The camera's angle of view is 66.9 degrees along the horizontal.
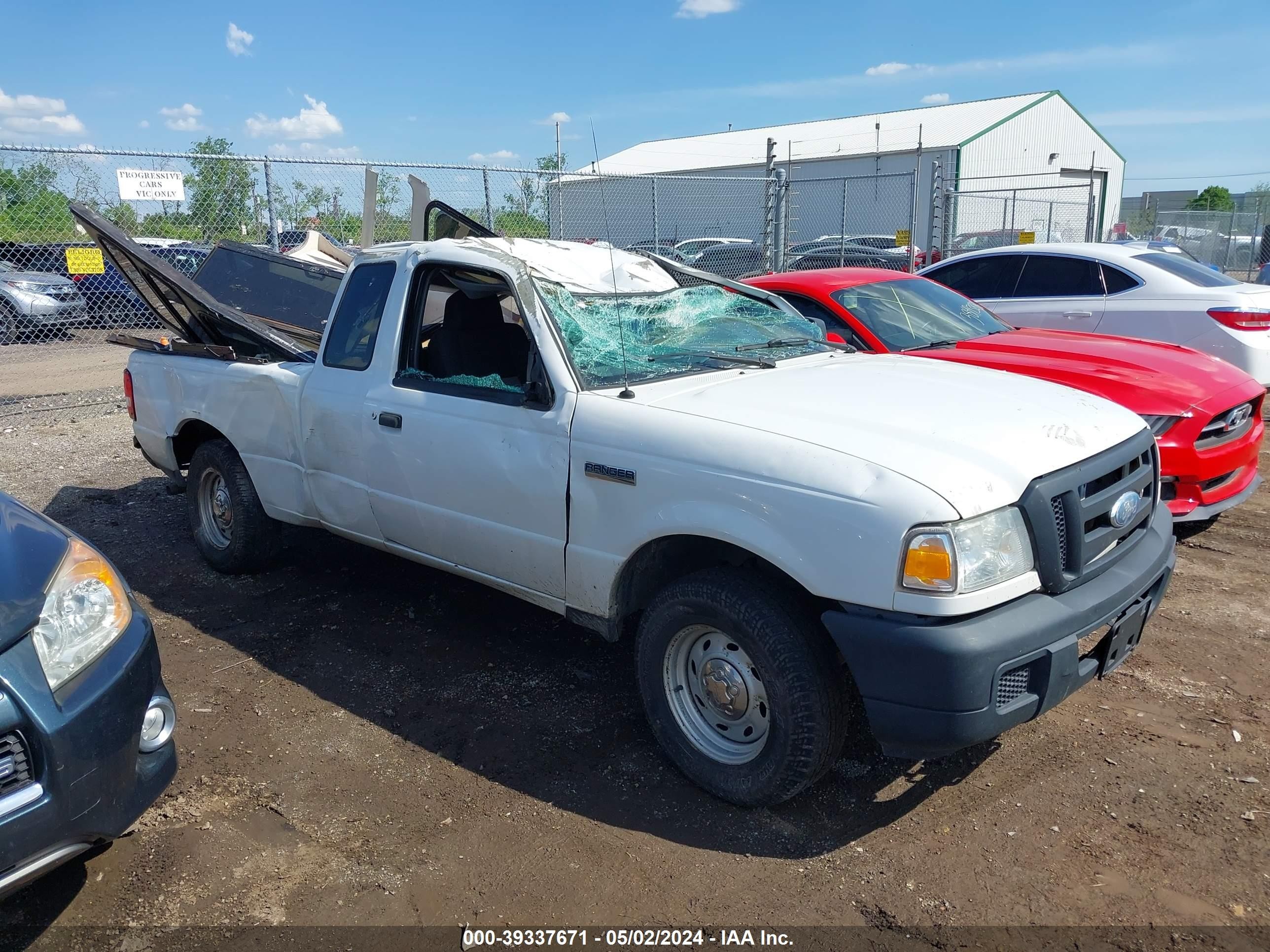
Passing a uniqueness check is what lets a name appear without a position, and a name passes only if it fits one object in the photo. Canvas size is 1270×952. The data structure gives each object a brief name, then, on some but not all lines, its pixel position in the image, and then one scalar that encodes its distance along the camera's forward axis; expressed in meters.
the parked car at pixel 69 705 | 2.35
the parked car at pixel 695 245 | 18.66
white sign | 9.27
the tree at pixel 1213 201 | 49.91
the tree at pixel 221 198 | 10.52
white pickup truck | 2.81
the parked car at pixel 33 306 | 15.31
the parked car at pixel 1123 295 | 8.20
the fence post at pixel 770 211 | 12.97
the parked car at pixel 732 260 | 17.14
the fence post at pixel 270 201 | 9.71
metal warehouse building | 33.06
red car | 5.09
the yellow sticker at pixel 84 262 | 9.31
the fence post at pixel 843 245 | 17.27
